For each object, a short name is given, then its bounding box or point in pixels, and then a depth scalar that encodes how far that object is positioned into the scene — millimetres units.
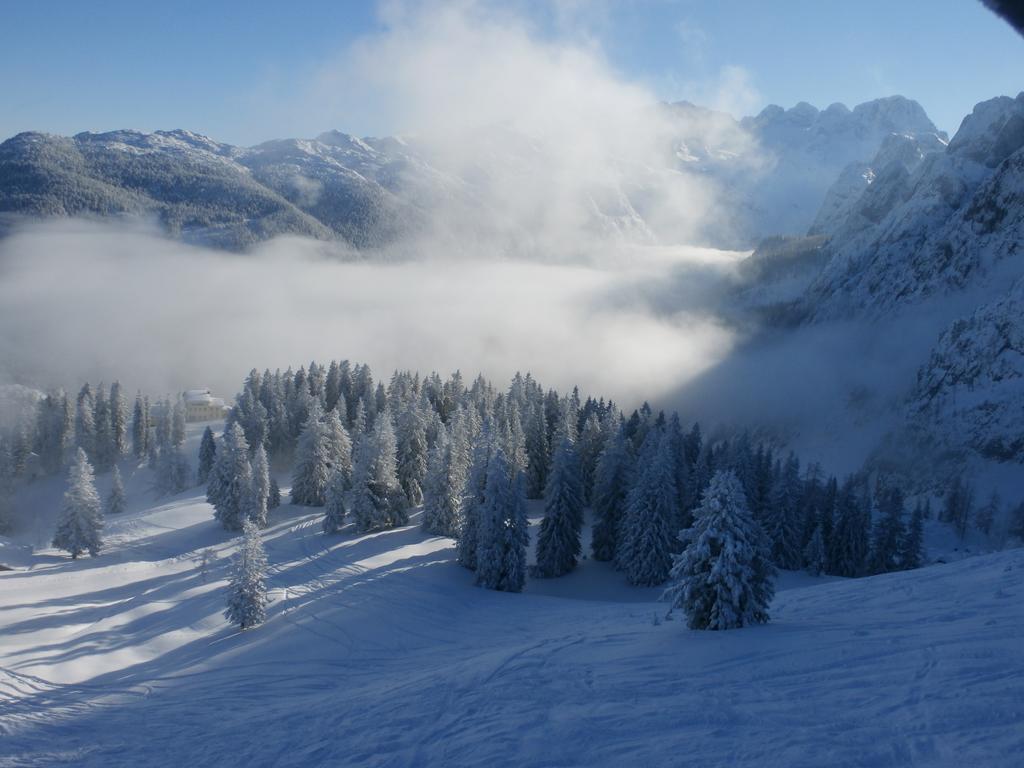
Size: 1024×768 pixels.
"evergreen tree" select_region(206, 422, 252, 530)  55906
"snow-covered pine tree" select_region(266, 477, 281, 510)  61447
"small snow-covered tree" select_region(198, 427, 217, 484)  77250
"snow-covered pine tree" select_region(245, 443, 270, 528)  55656
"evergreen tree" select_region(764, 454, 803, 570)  51250
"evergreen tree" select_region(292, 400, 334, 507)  62219
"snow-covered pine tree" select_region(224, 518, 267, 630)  32250
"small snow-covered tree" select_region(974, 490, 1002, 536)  86562
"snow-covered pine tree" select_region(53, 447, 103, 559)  49844
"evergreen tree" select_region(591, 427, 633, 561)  51438
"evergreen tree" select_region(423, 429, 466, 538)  49812
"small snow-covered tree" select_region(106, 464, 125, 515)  70688
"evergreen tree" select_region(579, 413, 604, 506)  64625
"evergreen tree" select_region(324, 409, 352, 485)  59909
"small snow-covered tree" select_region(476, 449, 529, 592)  41281
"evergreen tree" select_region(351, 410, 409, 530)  50219
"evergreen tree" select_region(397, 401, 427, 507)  60844
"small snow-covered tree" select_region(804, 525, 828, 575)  50688
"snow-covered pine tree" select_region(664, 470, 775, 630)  19547
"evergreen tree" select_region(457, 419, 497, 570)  43594
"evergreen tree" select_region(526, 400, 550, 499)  69125
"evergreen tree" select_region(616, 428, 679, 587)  45344
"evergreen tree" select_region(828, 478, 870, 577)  54750
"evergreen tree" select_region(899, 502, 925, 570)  56375
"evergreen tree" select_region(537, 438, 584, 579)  47688
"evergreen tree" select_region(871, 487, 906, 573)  55812
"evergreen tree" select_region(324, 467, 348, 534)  50000
